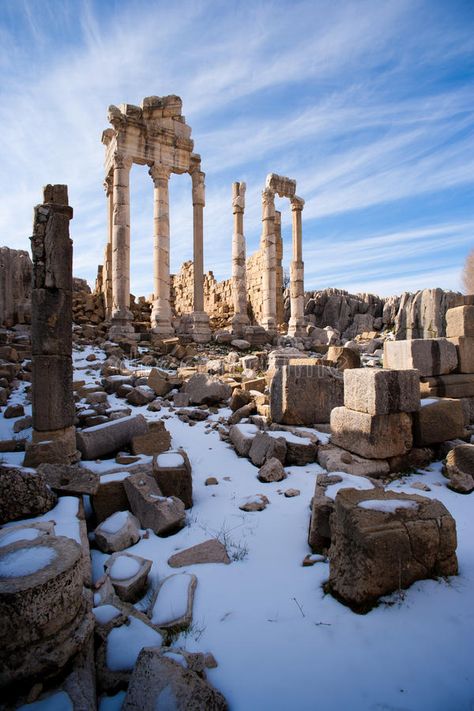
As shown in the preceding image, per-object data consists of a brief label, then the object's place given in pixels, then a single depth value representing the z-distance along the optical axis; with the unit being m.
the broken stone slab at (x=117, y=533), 3.57
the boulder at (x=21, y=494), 3.42
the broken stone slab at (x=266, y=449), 5.40
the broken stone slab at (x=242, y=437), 5.79
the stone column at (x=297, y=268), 20.80
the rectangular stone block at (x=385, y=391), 4.97
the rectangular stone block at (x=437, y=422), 5.30
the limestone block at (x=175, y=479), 4.37
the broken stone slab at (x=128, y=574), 2.95
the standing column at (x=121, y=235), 15.73
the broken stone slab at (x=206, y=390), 8.21
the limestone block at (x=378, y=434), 5.00
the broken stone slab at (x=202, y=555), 3.36
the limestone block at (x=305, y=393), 6.45
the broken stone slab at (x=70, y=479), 4.01
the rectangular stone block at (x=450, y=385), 6.83
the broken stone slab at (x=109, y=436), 5.32
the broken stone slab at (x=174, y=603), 2.63
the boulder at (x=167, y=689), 1.88
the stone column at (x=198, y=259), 17.11
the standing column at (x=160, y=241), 16.48
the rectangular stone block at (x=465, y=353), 7.09
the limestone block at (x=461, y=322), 7.15
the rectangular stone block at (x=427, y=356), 6.73
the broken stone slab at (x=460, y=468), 4.53
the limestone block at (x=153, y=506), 3.84
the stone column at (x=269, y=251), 19.64
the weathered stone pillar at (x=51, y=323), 4.84
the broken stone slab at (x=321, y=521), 3.38
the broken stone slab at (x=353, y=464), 4.85
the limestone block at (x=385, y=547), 2.60
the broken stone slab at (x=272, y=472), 5.00
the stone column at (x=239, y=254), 19.42
